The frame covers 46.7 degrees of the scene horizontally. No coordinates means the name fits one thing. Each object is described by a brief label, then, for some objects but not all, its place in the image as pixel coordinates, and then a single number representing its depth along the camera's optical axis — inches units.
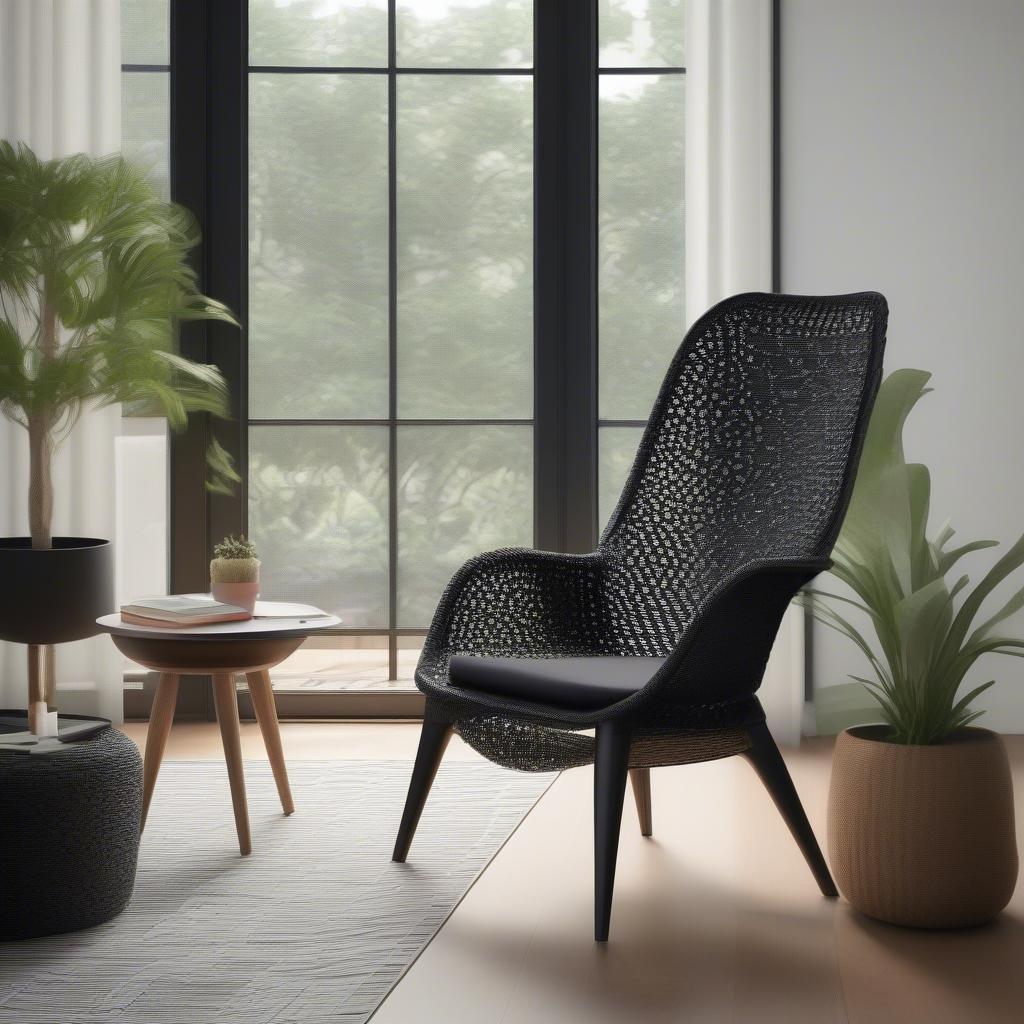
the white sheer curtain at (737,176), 130.0
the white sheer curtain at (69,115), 132.6
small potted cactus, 101.6
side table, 91.7
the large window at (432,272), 141.0
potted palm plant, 114.7
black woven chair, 77.0
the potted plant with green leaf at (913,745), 76.6
